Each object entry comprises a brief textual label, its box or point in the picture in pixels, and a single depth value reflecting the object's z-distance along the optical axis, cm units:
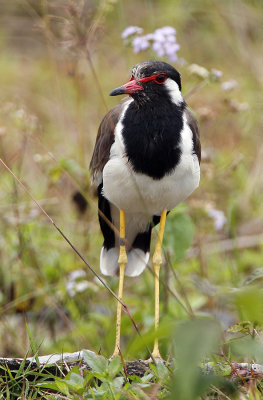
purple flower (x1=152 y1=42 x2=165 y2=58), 824
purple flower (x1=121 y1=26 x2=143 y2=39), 833
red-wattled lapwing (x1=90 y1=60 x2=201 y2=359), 693
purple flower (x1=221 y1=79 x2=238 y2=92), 930
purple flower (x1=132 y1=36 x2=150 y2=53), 830
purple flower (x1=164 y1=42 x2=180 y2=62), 824
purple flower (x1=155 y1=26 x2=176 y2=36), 841
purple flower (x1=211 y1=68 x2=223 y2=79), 837
